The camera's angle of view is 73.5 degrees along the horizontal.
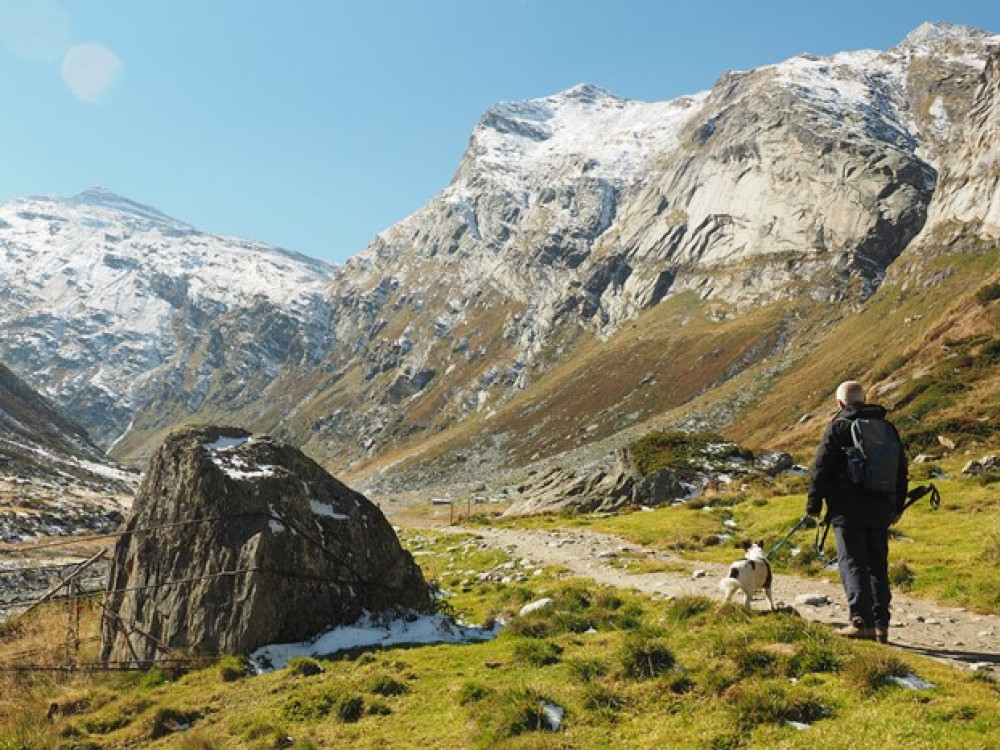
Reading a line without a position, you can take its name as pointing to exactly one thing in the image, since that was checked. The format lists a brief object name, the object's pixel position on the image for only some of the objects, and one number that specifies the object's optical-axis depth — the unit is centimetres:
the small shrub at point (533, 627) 1450
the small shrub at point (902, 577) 1531
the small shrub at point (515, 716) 928
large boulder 1608
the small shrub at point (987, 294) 5528
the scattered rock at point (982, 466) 2647
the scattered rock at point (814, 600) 1470
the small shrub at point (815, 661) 914
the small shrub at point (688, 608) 1258
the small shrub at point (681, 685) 957
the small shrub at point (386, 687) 1227
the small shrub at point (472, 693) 1089
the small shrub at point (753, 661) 938
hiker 1061
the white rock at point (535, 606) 1658
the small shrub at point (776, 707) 810
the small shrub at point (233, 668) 1432
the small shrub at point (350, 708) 1141
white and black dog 1319
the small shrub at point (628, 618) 1371
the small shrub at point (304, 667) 1409
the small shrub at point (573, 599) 1603
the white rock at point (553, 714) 943
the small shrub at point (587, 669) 1071
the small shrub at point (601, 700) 965
